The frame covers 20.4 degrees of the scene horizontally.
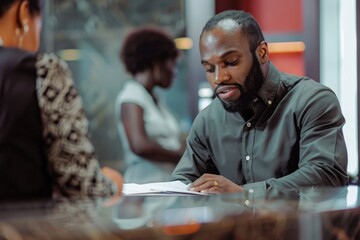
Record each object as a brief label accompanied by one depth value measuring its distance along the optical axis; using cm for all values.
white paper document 218
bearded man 239
